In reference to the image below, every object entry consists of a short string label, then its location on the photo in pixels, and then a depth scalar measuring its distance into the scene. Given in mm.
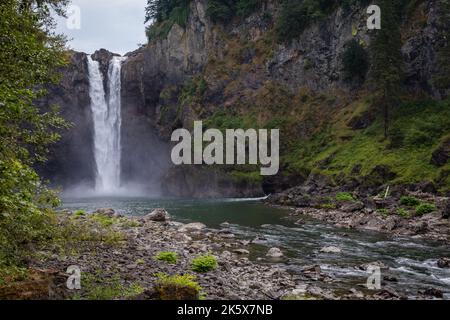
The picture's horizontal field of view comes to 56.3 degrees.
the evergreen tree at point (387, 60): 53625
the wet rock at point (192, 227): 28983
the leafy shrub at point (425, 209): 32312
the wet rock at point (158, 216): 33500
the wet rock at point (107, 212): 36322
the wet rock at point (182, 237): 24462
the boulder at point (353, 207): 37969
